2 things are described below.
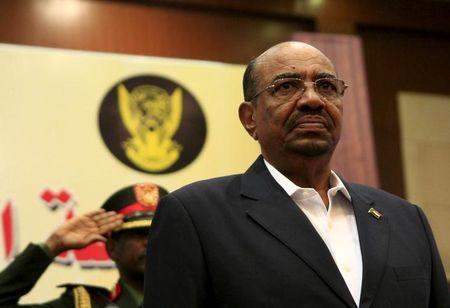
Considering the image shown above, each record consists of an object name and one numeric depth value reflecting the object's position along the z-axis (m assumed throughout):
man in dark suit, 2.65
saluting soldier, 3.34
